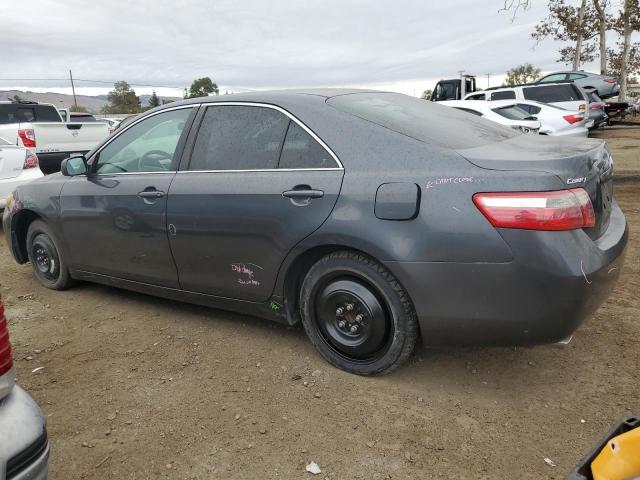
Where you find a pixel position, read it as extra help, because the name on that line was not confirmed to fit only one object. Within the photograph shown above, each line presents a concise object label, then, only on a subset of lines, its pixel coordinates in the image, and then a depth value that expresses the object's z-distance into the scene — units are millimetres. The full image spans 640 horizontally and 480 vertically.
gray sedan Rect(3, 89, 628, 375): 2432
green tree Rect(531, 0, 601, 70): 25422
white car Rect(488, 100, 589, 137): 11305
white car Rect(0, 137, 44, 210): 7043
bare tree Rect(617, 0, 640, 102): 22359
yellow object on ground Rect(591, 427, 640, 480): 1403
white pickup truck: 8984
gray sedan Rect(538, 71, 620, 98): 22094
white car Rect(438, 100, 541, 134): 10336
